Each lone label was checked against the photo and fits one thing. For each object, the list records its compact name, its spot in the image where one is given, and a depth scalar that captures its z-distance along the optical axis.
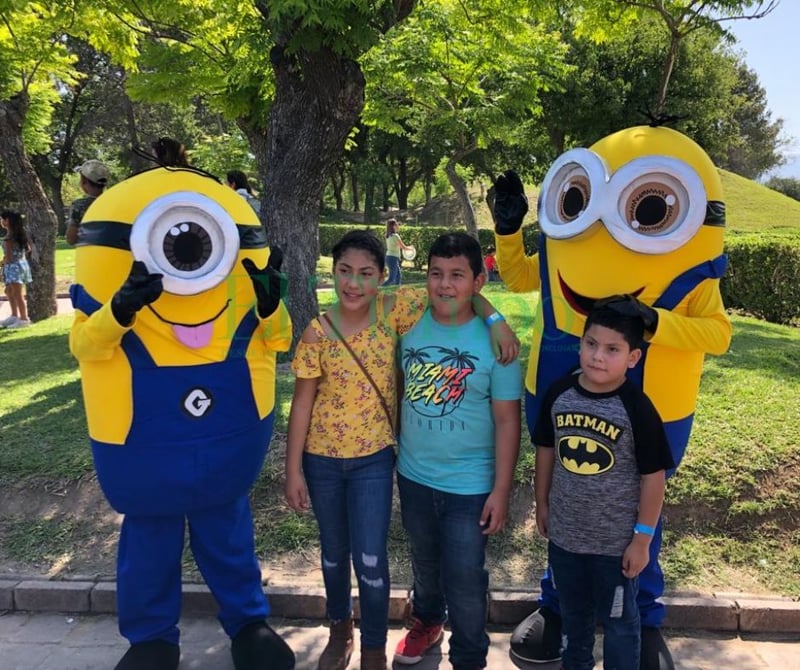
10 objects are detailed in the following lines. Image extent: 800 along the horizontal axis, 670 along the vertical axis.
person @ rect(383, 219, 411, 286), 12.96
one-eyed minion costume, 2.25
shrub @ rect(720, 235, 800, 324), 9.26
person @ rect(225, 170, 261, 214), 6.46
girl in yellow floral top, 2.37
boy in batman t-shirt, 2.11
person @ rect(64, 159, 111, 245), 4.51
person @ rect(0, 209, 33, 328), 9.02
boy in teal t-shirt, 2.27
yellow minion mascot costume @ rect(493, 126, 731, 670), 2.21
